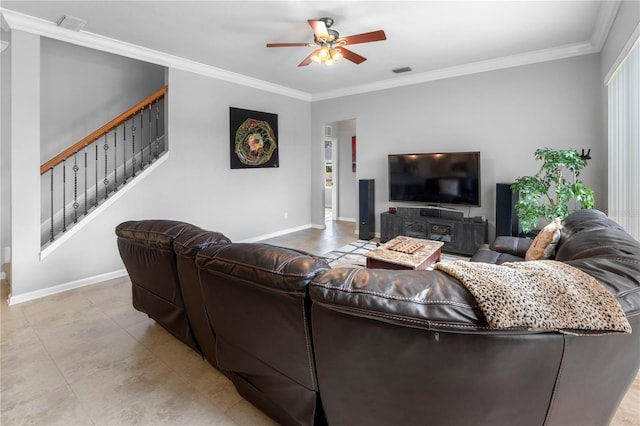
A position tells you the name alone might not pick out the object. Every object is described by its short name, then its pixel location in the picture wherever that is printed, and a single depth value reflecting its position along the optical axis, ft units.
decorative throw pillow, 8.09
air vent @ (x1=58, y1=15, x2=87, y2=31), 10.57
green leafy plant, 10.97
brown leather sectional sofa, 3.05
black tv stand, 15.17
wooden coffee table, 9.98
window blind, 9.03
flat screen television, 15.58
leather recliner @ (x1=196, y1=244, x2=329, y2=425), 4.06
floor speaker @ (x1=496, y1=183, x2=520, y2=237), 14.25
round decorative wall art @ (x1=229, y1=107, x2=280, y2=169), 17.31
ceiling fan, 9.86
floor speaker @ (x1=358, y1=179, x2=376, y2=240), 19.03
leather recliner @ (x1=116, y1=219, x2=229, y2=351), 6.50
